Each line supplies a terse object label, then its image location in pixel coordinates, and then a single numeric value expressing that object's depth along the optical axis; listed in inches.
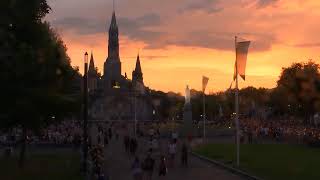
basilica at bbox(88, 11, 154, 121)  5209.1
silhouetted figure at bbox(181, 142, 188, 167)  1121.5
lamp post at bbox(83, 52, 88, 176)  938.9
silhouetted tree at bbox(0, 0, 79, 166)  949.2
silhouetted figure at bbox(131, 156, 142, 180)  769.8
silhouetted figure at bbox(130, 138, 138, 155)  1416.2
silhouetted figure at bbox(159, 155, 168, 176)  924.2
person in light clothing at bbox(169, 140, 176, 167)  1109.3
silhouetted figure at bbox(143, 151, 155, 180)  835.7
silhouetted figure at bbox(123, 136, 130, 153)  1534.7
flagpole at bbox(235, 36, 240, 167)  1149.2
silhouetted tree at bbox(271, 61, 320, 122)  3111.2
